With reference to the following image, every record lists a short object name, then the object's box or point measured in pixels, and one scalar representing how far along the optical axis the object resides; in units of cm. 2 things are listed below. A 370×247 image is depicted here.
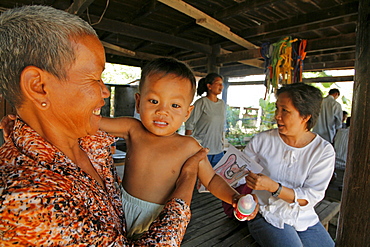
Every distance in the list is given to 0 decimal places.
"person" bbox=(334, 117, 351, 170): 679
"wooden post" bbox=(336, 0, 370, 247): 171
